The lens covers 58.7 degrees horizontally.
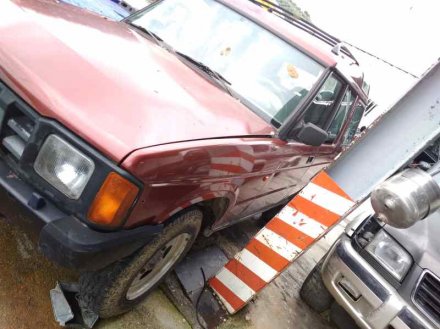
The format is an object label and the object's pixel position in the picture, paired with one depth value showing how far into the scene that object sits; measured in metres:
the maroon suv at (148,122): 1.75
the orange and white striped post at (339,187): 2.37
